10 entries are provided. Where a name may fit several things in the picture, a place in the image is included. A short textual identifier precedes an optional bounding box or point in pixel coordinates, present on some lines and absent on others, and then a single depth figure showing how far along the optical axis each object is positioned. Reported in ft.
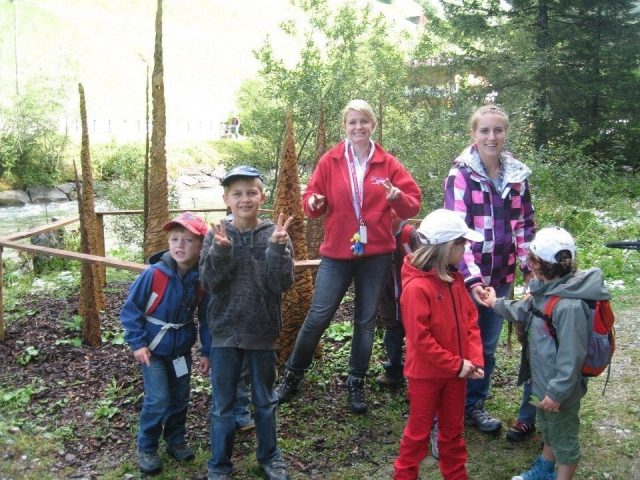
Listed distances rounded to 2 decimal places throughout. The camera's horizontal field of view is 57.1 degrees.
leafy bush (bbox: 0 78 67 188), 80.12
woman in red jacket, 10.72
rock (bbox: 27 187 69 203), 78.69
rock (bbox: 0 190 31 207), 75.31
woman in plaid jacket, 10.03
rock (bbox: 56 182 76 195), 81.70
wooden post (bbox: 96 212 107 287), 20.74
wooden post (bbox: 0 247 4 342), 16.08
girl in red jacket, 8.29
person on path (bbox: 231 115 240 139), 111.55
